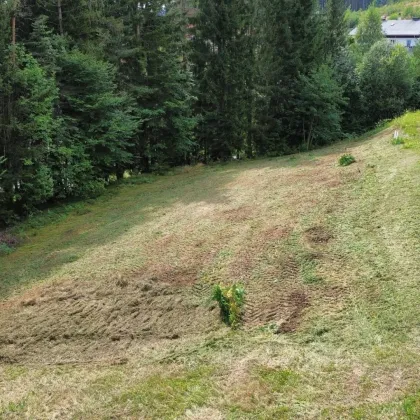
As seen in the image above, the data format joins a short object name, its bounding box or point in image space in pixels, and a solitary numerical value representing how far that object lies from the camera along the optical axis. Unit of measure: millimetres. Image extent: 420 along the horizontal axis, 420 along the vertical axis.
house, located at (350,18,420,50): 74062
